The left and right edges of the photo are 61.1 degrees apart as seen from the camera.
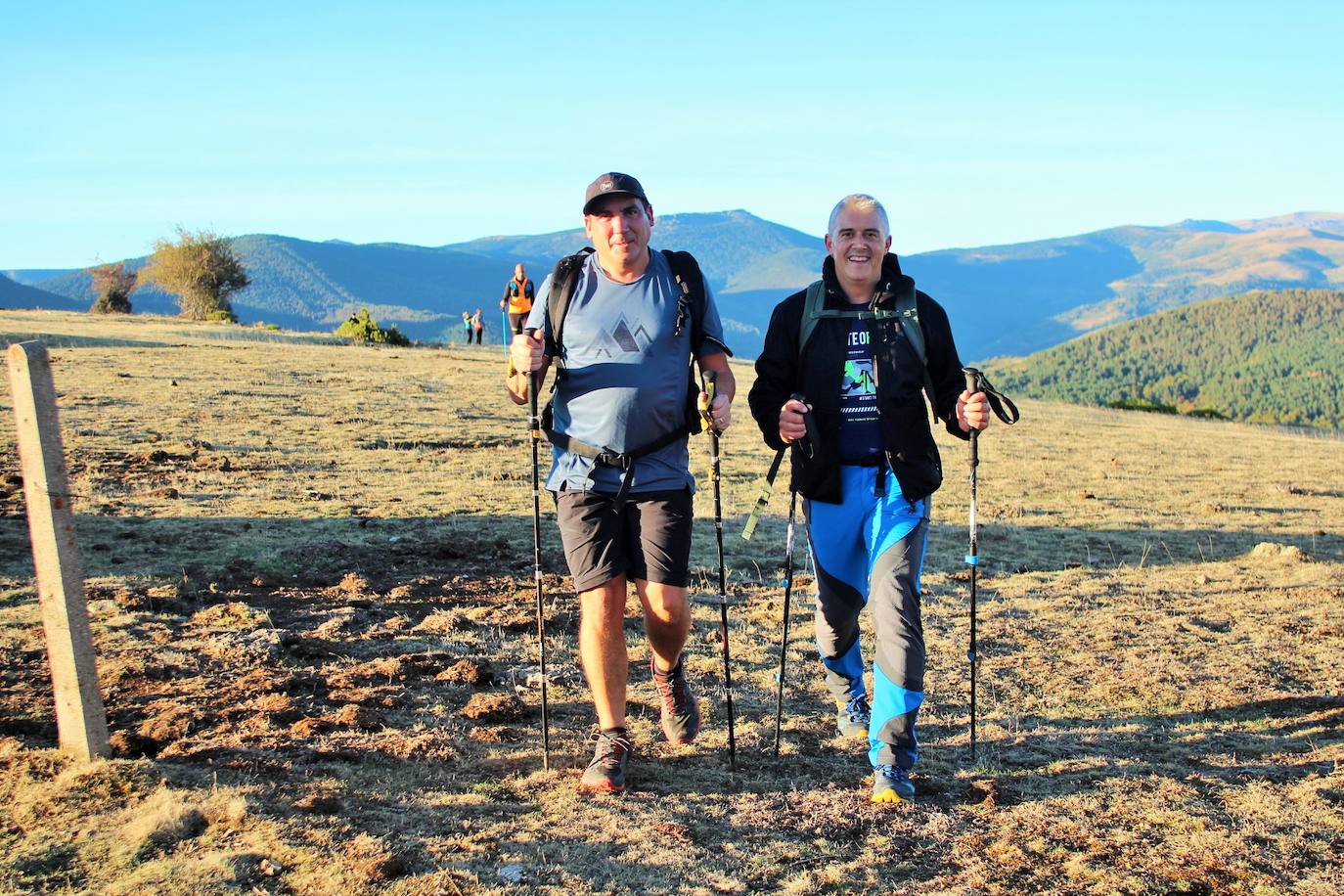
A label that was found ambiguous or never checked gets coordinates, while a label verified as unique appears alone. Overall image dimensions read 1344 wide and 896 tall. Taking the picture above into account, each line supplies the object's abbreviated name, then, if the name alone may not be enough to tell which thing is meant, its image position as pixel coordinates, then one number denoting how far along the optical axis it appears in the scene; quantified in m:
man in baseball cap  5.35
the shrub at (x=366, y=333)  40.50
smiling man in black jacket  5.34
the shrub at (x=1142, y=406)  44.06
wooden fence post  4.95
